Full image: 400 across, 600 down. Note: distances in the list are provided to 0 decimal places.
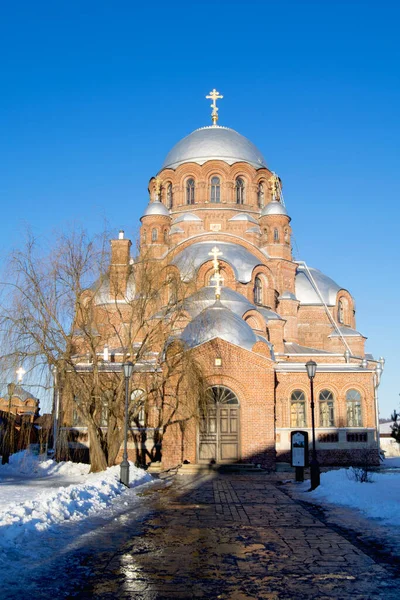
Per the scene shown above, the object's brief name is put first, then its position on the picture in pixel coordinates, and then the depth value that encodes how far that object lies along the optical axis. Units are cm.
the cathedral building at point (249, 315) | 2462
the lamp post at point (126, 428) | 1608
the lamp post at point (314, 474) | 1659
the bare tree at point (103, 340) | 1789
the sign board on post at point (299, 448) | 2030
